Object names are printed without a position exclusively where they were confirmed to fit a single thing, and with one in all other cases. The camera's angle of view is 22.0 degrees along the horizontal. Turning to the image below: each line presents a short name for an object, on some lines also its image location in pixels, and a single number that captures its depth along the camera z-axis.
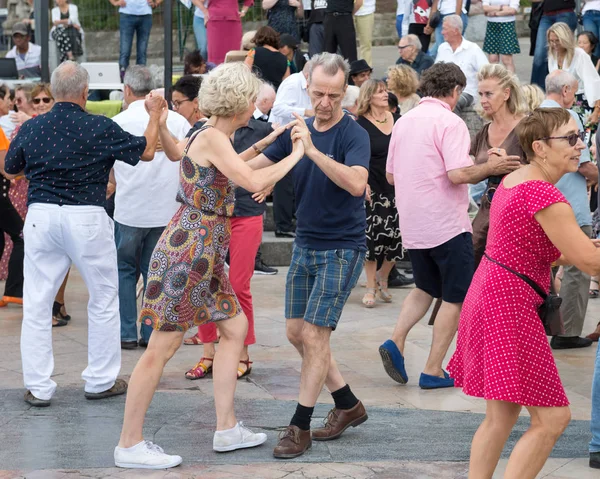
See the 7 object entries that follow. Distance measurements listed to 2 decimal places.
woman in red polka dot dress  6.05
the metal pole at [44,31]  17.87
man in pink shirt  9.30
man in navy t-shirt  7.56
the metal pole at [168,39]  16.53
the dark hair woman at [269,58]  17.55
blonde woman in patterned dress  7.28
